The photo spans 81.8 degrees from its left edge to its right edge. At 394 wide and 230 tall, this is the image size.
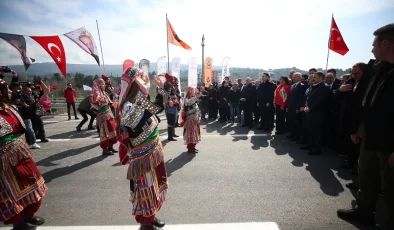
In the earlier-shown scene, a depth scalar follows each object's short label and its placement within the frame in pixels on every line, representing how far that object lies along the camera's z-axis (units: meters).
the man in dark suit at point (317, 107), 5.80
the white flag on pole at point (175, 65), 14.80
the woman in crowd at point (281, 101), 8.15
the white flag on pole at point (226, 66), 17.58
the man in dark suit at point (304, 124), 6.63
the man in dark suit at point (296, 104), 7.22
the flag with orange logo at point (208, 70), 16.83
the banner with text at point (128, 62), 10.57
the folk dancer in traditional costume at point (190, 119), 6.30
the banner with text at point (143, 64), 13.77
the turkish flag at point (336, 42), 9.41
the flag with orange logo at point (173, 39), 12.88
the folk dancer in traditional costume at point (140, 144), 2.53
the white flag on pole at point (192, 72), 14.91
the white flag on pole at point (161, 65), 14.38
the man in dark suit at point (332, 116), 5.98
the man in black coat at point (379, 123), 2.41
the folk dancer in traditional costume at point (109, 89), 6.89
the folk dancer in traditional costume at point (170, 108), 7.00
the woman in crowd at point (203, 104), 12.46
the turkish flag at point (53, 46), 8.46
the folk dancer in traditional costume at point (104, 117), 6.02
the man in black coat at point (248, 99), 9.80
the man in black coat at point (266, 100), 8.97
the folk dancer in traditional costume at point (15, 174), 2.70
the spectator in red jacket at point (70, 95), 12.43
